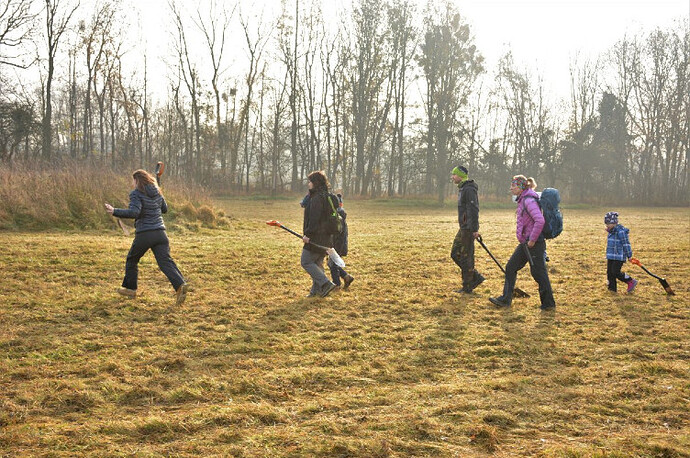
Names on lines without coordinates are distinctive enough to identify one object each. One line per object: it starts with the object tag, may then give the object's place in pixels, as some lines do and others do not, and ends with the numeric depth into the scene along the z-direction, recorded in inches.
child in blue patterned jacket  353.1
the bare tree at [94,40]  1443.2
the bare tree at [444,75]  1620.3
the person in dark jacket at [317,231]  313.6
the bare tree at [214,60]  1644.9
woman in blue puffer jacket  289.9
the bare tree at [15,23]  1034.7
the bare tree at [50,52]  1232.8
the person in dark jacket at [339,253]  359.9
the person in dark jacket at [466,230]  335.0
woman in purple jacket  292.0
